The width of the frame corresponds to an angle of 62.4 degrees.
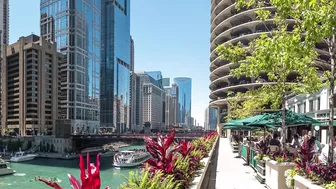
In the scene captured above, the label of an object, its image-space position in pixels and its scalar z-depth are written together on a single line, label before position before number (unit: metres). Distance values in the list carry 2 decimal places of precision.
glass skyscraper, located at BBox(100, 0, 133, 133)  178.88
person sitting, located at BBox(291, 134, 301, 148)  14.51
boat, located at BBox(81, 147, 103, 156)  92.66
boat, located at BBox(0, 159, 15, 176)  52.87
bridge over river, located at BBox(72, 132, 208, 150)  87.69
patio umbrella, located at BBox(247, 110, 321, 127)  11.66
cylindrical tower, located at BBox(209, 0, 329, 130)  59.83
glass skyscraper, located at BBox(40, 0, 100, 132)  139.12
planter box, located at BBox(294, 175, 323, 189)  5.67
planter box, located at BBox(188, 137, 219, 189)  5.91
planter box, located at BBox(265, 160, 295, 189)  8.37
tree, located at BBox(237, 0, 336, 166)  5.37
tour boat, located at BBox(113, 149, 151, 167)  63.82
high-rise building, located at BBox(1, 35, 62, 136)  111.44
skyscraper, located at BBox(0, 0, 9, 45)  151.16
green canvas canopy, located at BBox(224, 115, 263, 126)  13.13
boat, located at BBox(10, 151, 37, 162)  72.12
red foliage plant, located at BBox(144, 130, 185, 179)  6.00
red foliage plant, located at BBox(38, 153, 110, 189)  3.01
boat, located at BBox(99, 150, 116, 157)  86.69
